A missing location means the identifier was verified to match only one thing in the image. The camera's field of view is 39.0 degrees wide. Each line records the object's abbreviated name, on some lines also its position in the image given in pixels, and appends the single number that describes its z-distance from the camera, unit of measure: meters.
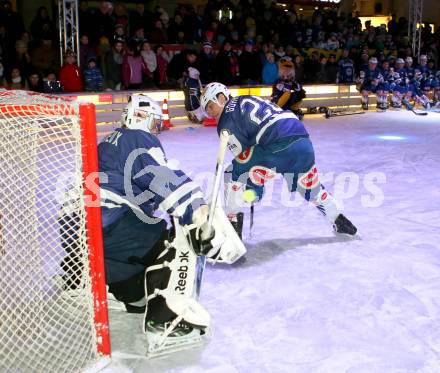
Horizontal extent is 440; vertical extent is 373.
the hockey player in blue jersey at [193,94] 10.68
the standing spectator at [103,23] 11.22
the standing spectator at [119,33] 10.99
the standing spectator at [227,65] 12.11
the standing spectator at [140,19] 12.20
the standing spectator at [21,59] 9.63
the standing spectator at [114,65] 10.94
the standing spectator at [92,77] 10.39
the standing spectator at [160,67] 11.62
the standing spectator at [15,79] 9.53
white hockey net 2.40
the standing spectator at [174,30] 12.61
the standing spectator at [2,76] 9.43
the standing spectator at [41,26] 10.52
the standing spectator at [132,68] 11.00
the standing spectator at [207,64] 11.80
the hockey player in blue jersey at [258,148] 4.01
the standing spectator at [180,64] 11.59
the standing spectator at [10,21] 10.23
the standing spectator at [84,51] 10.61
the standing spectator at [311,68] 14.15
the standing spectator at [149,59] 11.33
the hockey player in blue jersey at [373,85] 13.56
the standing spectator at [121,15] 11.73
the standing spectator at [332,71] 14.48
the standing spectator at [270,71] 12.91
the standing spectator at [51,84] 9.68
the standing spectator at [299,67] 13.73
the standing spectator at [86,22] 11.16
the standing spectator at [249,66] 12.69
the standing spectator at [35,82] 9.61
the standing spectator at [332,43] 15.73
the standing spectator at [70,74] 9.95
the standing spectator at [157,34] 12.25
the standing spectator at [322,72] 14.21
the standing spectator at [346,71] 14.28
